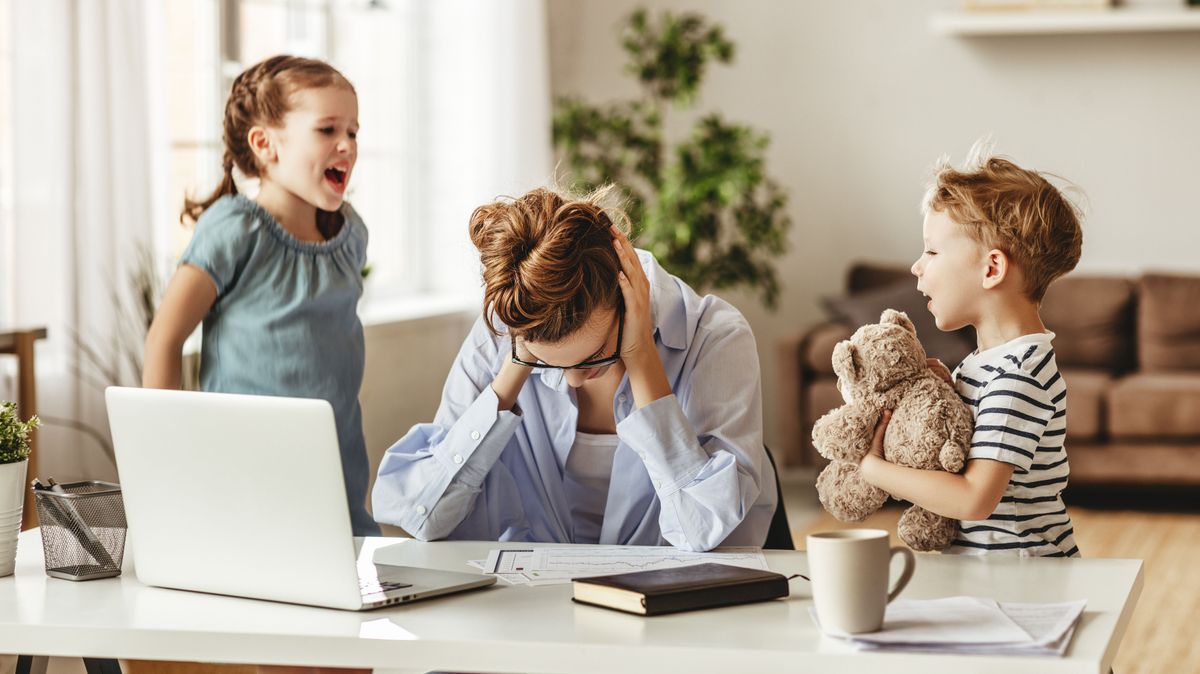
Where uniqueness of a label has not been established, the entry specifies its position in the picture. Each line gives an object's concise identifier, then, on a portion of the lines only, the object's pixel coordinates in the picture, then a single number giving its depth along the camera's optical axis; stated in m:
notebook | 2.87
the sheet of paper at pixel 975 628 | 2.74
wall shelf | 8.02
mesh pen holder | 3.05
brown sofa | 7.15
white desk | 2.76
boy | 3.08
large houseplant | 7.54
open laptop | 2.86
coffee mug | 2.76
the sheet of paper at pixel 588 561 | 3.05
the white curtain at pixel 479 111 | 7.53
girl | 3.73
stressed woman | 3.18
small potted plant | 3.06
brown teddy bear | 3.09
